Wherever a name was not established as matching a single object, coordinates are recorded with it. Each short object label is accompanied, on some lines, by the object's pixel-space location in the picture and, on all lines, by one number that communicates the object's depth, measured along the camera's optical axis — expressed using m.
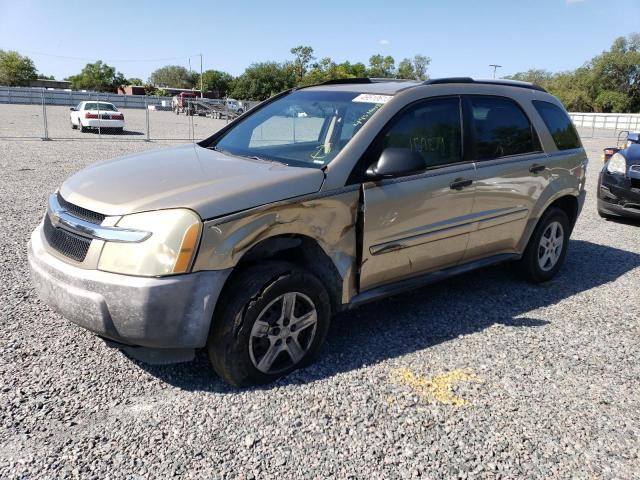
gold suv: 2.73
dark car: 7.84
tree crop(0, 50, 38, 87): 91.75
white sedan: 22.09
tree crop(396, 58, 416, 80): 96.46
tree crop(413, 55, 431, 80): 107.03
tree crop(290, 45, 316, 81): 81.94
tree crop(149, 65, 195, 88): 131.50
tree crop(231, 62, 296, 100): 80.62
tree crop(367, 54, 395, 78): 88.50
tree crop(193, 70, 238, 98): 105.44
